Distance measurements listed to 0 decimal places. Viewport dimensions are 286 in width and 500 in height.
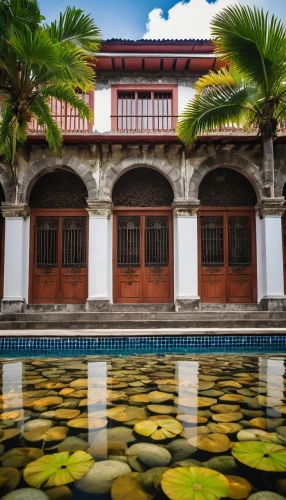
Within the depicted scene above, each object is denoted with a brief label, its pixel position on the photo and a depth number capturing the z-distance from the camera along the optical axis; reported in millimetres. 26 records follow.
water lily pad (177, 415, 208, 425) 2360
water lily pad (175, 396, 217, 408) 2747
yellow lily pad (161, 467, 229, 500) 1499
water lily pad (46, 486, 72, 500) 1492
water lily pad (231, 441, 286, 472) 1750
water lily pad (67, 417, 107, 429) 2293
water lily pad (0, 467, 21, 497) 1552
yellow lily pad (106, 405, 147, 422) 2449
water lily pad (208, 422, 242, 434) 2203
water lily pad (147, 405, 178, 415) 2574
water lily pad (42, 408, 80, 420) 2469
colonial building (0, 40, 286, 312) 10023
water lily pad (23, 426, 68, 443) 2082
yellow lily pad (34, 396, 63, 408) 2770
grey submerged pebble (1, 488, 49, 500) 1480
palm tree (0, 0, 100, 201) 7469
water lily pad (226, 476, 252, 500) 1497
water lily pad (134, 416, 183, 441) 2150
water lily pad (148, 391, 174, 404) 2891
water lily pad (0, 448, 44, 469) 1768
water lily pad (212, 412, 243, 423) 2400
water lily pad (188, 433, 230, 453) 1954
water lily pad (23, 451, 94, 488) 1617
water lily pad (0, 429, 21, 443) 2101
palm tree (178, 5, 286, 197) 7625
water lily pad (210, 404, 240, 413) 2594
